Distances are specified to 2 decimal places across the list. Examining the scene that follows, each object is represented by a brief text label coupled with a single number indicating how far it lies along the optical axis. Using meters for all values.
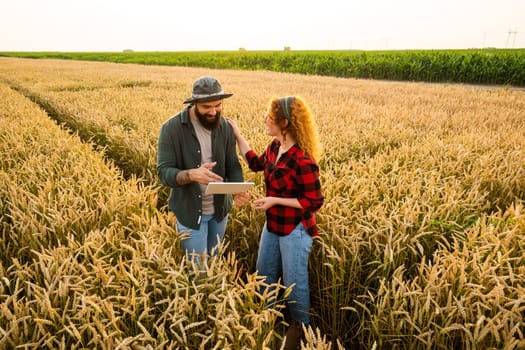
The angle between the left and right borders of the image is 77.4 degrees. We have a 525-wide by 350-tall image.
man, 2.38
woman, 2.32
